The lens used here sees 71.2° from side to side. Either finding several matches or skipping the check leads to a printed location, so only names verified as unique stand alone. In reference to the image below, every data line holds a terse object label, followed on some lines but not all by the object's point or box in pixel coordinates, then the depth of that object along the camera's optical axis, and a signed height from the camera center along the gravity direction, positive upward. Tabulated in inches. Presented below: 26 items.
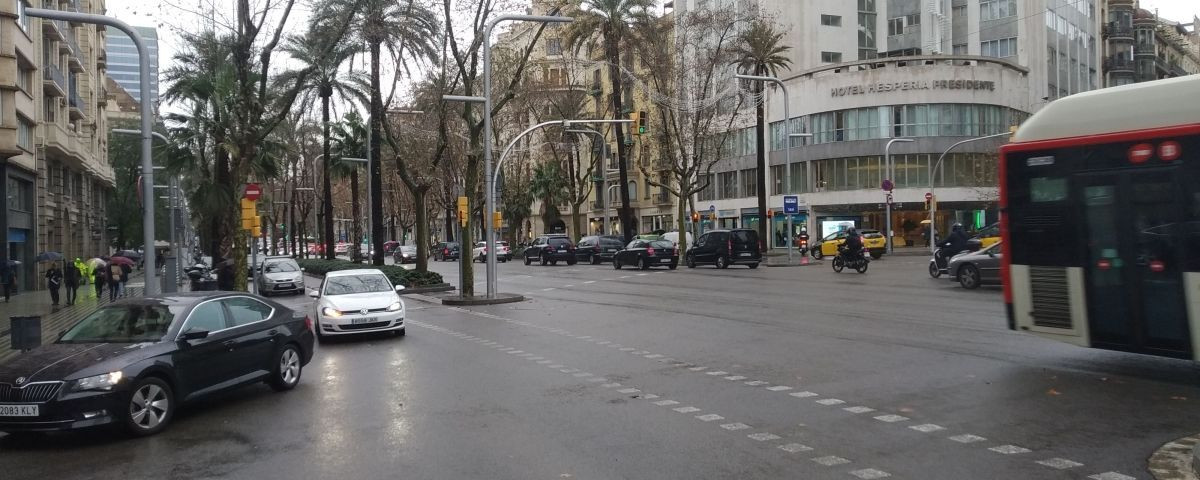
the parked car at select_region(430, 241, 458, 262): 2500.0 -19.3
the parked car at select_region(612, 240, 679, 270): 1488.7 -28.0
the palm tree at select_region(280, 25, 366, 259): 1141.1 +292.7
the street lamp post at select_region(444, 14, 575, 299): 888.9 +98.9
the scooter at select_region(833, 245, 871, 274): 1179.3 -41.7
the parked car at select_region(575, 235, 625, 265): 1879.9 -19.0
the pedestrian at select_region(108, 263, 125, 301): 1096.8 -30.9
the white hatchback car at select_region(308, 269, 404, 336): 608.1 -45.8
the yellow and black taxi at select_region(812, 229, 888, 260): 1632.6 -23.5
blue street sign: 1496.8 +54.5
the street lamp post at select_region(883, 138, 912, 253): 1662.3 +57.4
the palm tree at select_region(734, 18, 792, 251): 1721.2 +378.8
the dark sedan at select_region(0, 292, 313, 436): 295.6 -43.0
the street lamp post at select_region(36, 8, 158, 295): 532.7 +67.6
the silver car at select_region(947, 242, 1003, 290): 852.6 -40.0
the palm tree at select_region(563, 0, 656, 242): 1721.2 +447.3
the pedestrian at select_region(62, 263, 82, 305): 1123.3 -29.6
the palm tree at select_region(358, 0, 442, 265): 987.9 +264.7
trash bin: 511.5 -46.3
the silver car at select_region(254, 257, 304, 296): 1267.2 -42.9
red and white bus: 347.6 +2.4
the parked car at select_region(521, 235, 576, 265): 1895.9 -19.7
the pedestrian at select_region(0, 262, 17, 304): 1186.5 -27.4
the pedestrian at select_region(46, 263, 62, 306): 1069.8 -32.6
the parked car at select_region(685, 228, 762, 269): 1400.1 -21.7
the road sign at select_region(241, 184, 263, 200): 802.7 +56.0
